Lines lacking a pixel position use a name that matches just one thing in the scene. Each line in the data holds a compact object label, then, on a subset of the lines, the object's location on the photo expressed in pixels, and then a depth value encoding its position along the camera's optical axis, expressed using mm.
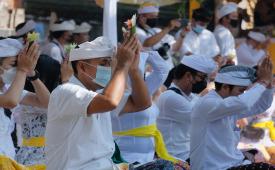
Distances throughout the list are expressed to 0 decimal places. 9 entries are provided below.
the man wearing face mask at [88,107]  8088
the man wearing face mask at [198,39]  20024
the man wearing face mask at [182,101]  12611
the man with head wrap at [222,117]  11479
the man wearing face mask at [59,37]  18050
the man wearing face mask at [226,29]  20794
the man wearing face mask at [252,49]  21172
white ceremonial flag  11820
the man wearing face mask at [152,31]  18485
